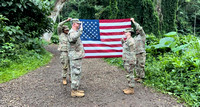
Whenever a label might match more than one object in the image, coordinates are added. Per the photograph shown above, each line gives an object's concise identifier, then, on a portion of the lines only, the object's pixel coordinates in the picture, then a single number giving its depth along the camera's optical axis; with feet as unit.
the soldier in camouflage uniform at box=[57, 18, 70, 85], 15.78
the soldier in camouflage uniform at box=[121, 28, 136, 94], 13.20
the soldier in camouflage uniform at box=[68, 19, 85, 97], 12.49
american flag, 20.08
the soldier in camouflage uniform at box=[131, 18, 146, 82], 16.34
